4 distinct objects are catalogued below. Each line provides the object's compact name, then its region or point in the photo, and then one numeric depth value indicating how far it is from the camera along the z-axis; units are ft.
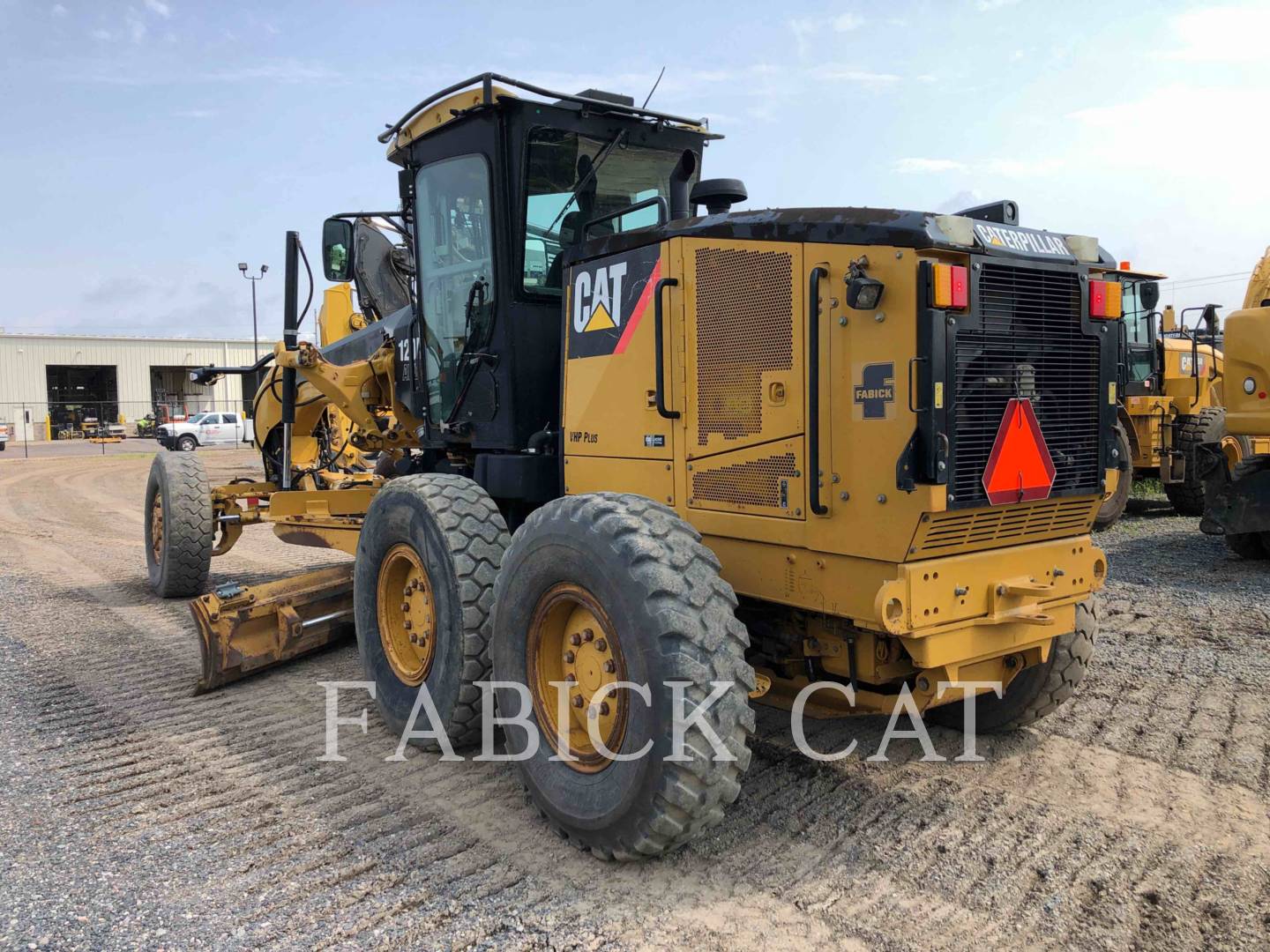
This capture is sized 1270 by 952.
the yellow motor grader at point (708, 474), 10.92
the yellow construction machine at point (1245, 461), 28.86
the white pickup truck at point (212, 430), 130.26
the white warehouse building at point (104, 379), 179.52
